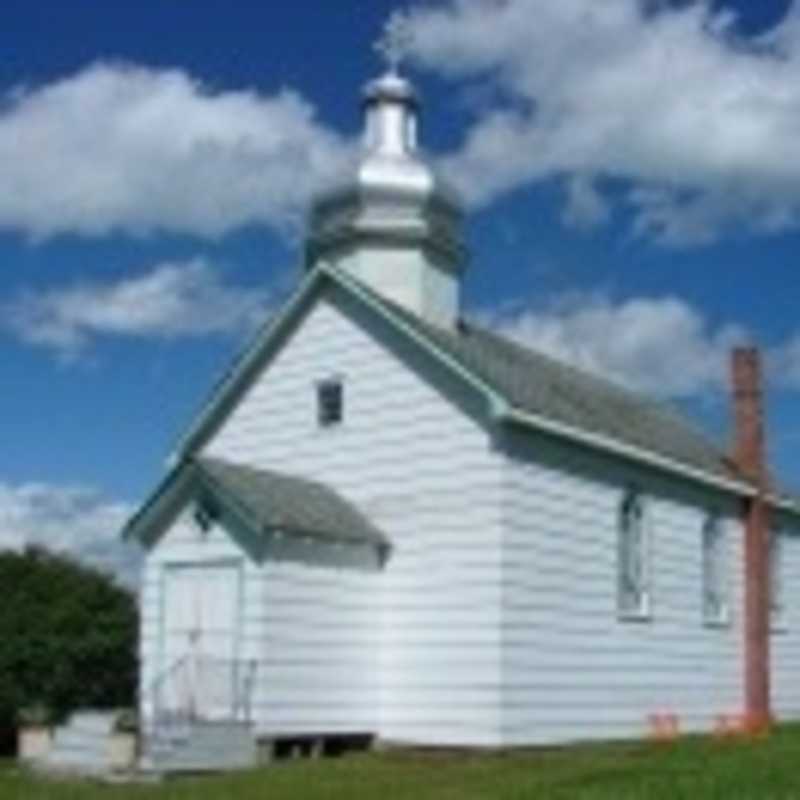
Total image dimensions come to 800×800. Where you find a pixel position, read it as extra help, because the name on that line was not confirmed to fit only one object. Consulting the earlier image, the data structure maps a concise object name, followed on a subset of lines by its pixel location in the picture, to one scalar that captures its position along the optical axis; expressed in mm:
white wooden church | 25562
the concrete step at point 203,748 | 22922
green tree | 28844
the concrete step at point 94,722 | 23500
